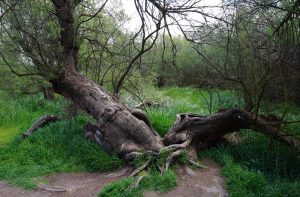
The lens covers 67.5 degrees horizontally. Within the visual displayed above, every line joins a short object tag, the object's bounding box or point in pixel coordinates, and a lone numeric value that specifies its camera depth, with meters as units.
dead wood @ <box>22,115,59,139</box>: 5.29
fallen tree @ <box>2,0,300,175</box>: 3.77
